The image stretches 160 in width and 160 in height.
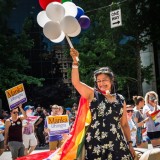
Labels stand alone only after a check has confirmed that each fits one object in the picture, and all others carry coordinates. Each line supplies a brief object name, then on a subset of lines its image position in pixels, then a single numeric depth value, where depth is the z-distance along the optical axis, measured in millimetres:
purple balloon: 4734
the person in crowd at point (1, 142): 10311
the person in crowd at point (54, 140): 10397
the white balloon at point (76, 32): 4490
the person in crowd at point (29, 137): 10727
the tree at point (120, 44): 22594
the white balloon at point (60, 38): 4504
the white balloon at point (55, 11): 4293
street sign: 14932
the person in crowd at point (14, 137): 8875
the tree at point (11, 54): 22922
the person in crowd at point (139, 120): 9508
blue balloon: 4691
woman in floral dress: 3830
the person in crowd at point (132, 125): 9312
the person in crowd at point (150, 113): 9453
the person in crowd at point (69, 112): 18069
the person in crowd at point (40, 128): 16547
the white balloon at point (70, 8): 4473
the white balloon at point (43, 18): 4617
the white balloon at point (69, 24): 4312
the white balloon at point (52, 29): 4332
